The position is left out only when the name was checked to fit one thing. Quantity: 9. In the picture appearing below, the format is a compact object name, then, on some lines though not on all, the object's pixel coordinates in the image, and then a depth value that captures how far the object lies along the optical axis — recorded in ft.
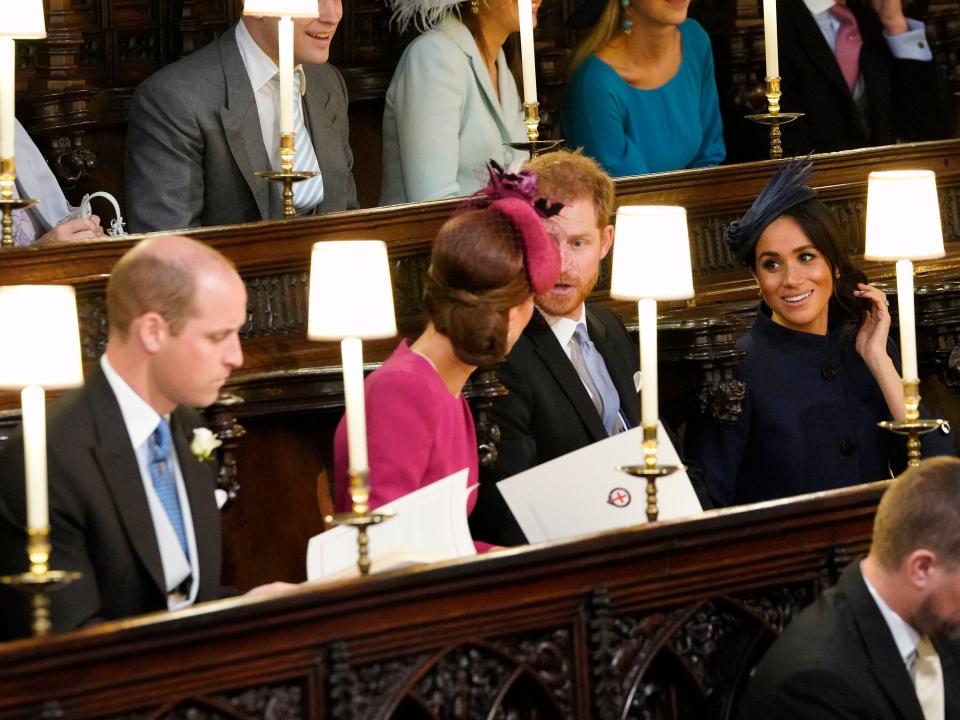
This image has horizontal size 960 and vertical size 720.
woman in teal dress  36.68
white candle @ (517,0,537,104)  31.17
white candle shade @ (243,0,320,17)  28.27
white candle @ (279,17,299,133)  28.25
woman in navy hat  29.63
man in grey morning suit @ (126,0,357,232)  31.71
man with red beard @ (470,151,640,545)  27.07
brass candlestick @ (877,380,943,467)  25.54
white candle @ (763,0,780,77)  33.30
